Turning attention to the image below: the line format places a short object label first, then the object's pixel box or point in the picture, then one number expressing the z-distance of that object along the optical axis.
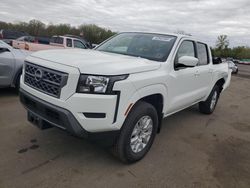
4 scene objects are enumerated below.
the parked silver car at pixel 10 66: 4.38
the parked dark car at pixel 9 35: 15.05
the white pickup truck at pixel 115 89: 2.04
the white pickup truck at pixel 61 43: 8.42
